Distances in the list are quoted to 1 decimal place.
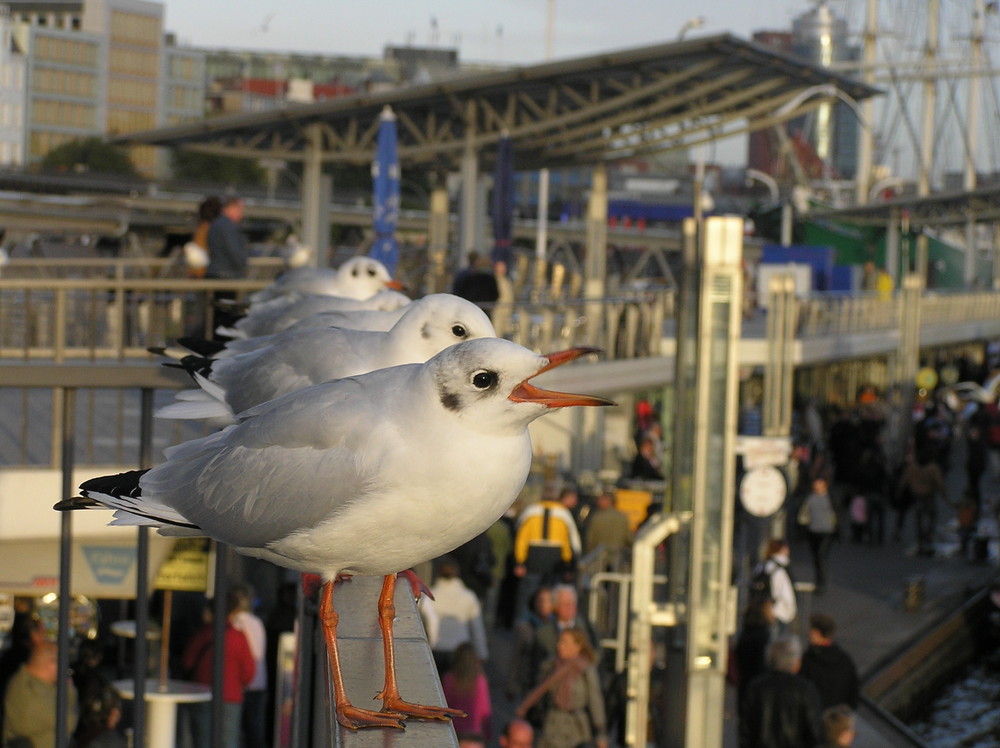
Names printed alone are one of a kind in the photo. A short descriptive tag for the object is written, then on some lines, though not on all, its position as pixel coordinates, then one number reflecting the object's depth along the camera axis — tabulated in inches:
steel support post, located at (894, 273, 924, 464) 1432.1
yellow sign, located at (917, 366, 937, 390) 1611.7
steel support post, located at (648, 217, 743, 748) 486.0
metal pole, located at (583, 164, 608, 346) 1185.4
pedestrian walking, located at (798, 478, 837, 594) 789.9
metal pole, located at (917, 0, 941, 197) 3175.0
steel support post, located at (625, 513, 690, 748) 476.1
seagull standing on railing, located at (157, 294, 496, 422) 155.3
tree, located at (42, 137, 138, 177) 5103.3
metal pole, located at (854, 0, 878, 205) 2960.6
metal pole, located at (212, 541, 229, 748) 144.7
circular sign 670.5
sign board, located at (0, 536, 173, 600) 402.6
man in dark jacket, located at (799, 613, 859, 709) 458.6
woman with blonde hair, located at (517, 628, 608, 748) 364.5
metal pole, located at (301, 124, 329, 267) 1157.7
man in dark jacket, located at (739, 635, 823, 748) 394.9
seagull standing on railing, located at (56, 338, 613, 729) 113.7
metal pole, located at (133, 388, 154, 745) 142.6
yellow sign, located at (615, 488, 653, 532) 715.4
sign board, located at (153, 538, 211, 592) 437.4
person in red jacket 340.8
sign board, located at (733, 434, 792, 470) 657.0
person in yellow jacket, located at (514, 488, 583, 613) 521.7
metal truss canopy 1000.2
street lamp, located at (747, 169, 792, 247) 2444.6
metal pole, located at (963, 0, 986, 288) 3026.6
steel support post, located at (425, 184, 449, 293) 1268.9
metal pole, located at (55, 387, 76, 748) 139.1
